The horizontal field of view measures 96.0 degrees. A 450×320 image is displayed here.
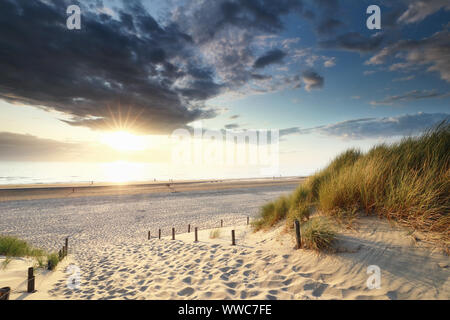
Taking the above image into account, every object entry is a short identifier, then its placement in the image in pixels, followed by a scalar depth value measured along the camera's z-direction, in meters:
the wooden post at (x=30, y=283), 5.63
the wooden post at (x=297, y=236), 5.79
